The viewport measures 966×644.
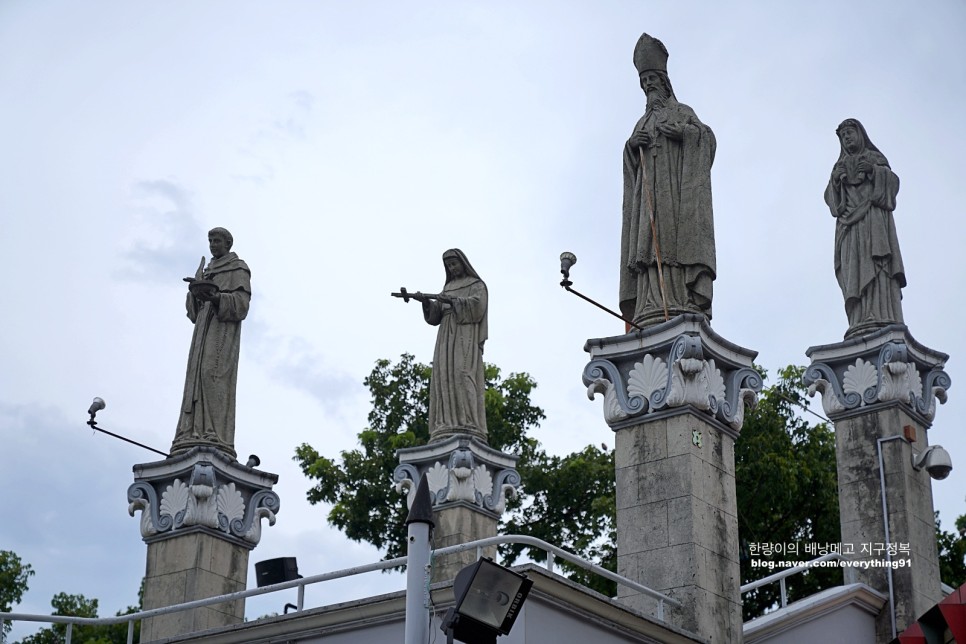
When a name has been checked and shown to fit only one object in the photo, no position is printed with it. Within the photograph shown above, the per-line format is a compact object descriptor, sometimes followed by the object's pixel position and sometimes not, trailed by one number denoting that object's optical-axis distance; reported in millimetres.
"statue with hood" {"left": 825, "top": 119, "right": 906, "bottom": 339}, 20531
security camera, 19250
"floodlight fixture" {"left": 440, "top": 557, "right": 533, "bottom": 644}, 8391
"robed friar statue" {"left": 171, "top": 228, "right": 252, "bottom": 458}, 19516
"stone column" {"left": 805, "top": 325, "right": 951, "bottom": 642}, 19078
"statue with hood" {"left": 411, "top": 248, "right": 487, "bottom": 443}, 18766
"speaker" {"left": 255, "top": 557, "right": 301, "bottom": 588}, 18125
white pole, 8742
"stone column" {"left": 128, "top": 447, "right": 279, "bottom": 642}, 18578
